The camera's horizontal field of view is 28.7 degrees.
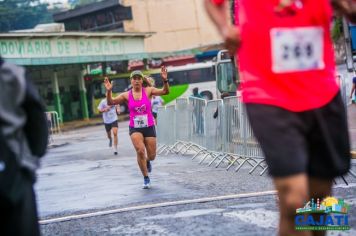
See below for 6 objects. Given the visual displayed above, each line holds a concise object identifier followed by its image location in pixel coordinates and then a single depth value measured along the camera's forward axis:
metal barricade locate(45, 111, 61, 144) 38.56
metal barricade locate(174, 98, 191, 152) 17.91
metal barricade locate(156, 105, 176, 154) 19.33
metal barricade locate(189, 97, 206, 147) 15.95
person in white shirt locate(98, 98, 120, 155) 20.02
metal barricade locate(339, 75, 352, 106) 9.91
